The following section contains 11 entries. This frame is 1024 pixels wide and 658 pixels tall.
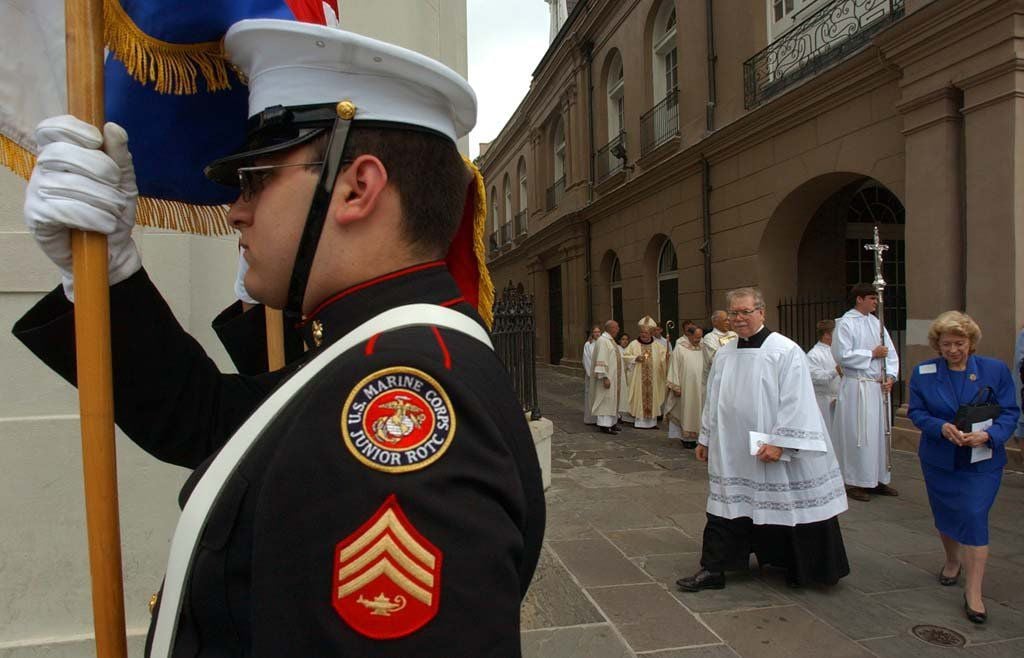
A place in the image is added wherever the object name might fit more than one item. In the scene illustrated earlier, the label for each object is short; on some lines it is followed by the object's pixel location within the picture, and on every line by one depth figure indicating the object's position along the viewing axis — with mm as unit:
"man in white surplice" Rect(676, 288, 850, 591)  4219
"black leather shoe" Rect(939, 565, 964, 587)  4238
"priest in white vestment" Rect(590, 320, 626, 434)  11016
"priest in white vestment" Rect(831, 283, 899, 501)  6438
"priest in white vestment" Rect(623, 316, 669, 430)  11359
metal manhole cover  3520
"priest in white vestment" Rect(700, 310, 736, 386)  8516
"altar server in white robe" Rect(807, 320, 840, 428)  7078
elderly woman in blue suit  3869
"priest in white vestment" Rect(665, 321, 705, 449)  9555
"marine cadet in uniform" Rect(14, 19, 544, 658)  791
